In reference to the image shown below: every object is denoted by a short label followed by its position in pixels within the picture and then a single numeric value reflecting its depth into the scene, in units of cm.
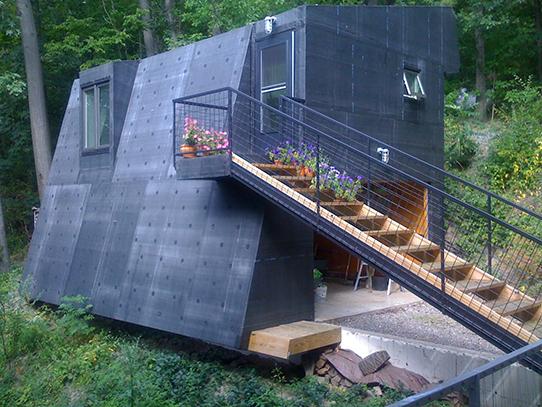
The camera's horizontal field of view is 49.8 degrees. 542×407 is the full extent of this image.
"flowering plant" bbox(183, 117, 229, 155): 797
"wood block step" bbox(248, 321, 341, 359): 714
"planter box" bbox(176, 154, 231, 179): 754
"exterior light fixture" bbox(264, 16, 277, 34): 896
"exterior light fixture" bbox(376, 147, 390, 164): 1006
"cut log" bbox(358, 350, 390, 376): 718
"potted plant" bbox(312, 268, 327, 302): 1003
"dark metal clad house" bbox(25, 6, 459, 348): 806
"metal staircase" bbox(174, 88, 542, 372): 595
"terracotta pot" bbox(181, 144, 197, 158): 809
